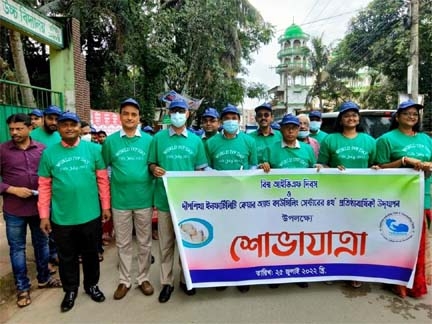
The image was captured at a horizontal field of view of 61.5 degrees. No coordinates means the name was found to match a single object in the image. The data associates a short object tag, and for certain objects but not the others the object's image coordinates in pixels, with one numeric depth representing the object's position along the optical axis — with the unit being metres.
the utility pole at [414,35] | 11.78
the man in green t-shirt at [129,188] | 3.37
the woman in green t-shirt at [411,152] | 3.37
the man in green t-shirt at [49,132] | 4.09
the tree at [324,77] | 28.98
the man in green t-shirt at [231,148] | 3.65
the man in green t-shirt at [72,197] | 3.18
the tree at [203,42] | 14.47
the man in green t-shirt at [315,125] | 5.73
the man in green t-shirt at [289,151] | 3.64
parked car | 6.22
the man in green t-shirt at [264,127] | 4.45
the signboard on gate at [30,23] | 6.35
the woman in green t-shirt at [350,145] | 3.55
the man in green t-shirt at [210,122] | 4.89
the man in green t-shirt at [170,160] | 3.39
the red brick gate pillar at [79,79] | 8.66
